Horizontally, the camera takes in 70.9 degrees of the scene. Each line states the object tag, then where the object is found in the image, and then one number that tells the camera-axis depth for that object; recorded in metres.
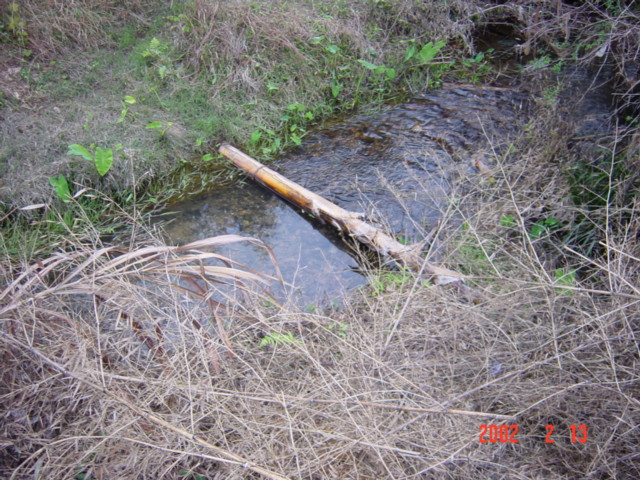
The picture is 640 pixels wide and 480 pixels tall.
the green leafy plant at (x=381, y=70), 5.41
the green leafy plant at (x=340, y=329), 2.58
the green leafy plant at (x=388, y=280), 2.98
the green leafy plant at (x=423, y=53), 5.62
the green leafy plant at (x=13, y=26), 5.12
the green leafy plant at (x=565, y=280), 2.38
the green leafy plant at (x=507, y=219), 3.39
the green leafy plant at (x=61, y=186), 3.91
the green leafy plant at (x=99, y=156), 4.02
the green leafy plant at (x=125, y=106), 4.59
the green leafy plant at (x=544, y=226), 3.38
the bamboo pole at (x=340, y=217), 3.04
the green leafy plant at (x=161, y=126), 4.52
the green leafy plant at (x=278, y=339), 2.44
